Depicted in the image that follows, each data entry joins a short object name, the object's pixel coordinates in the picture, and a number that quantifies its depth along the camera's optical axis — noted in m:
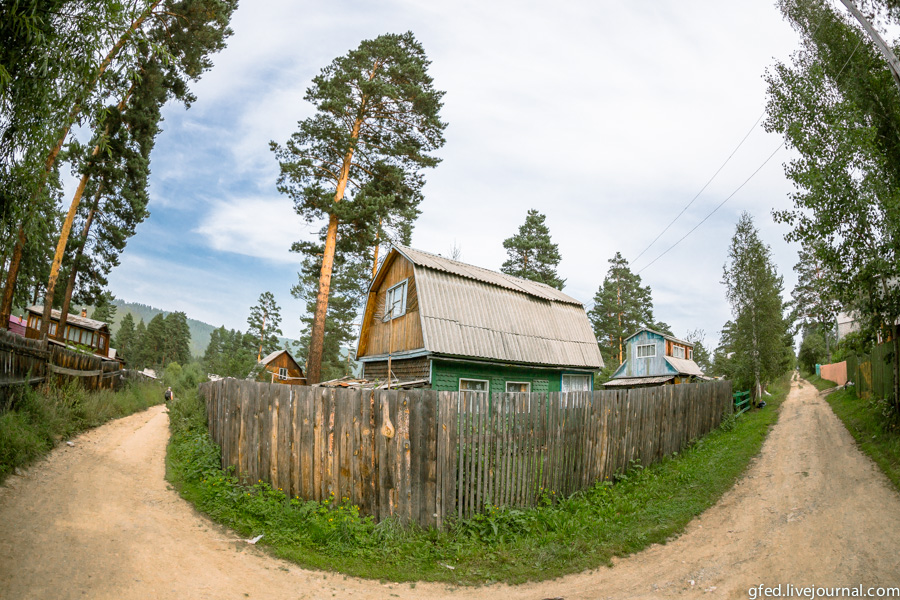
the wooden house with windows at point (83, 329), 35.38
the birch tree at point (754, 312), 23.86
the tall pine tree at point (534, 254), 35.91
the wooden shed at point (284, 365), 44.27
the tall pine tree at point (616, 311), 44.00
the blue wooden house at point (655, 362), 29.12
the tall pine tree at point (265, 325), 59.16
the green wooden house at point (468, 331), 13.89
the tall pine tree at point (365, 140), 16.33
